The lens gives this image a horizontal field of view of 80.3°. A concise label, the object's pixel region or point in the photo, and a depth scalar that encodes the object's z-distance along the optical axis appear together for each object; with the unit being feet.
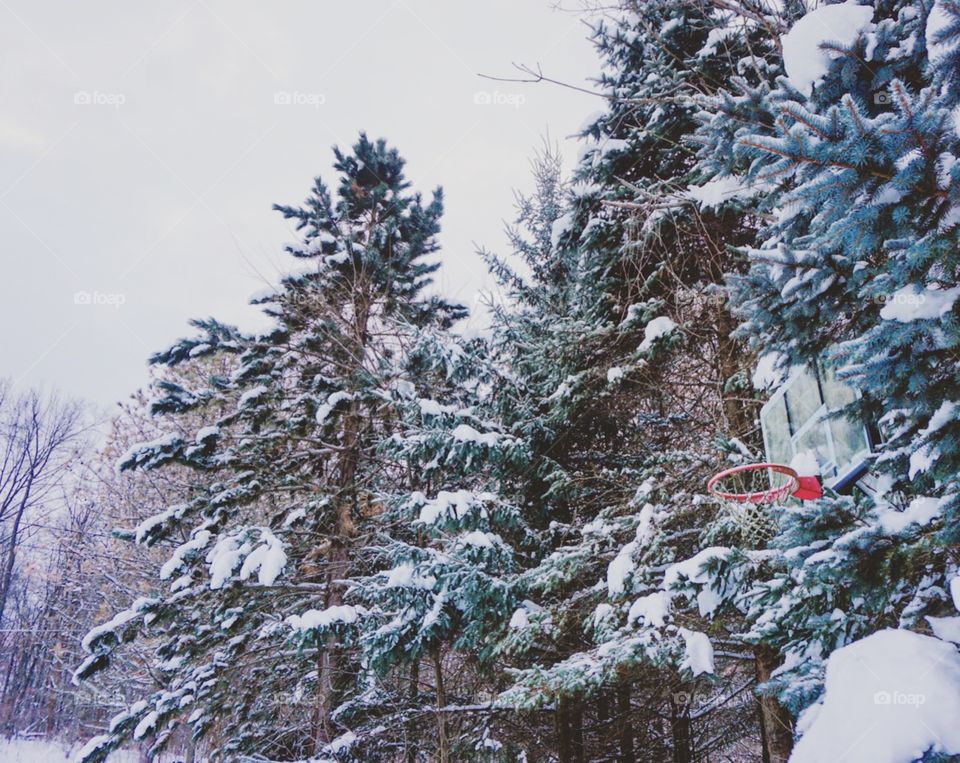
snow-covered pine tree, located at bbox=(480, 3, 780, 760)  20.13
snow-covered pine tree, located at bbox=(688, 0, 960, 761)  7.85
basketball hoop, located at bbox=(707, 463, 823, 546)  14.32
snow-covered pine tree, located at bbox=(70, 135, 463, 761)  24.38
